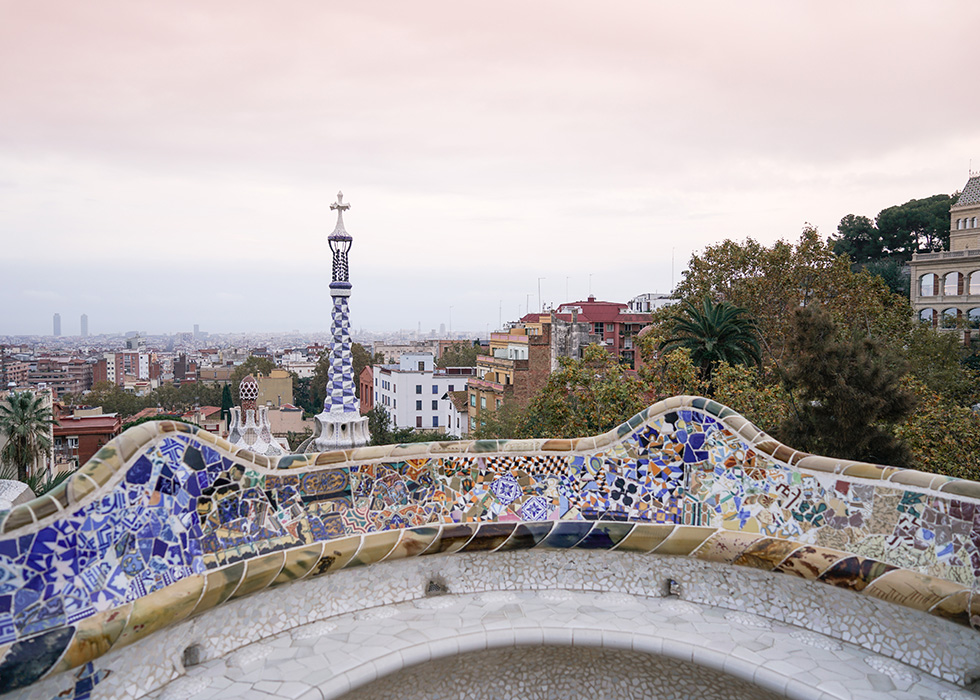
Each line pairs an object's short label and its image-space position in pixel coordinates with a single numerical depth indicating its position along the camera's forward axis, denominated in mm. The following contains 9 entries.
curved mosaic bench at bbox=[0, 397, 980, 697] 3297
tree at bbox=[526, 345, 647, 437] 10727
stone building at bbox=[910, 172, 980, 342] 32031
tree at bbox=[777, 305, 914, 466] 7176
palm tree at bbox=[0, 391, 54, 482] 21609
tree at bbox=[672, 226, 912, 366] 16906
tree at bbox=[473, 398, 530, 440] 24016
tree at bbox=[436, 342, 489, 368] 66856
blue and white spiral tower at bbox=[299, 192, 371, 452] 11320
